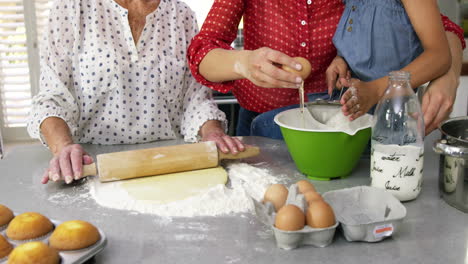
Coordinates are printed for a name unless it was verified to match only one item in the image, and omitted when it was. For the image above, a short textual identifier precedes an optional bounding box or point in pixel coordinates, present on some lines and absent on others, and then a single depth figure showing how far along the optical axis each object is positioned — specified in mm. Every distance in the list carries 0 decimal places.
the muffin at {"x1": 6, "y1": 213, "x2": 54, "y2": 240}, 821
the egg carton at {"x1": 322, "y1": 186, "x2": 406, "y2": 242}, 850
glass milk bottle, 1005
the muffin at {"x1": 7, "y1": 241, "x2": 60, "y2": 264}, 715
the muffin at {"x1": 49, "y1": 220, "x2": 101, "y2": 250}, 778
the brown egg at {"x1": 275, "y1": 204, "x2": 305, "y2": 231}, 823
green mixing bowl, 1146
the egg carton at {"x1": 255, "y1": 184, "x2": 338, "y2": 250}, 828
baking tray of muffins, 730
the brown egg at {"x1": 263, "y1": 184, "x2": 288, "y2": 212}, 921
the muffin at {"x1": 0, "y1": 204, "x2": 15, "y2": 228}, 872
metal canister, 950
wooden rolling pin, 1217
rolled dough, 1122
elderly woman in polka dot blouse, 1541
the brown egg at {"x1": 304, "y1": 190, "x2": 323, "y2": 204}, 879
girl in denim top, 1252
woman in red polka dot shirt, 1436
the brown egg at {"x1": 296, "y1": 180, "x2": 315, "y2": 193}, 935
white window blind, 3980
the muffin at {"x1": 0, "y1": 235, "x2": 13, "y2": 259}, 758
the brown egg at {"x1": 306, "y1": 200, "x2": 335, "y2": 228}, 833
